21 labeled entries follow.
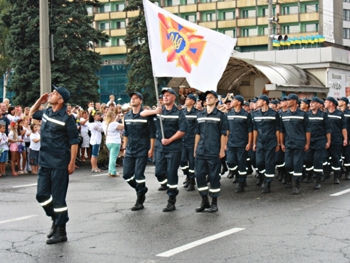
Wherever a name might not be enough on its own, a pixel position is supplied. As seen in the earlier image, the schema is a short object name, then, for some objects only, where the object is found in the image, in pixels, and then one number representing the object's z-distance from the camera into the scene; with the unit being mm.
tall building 74750
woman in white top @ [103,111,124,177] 16703
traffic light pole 38250
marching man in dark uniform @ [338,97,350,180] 15828
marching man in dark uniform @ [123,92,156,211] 10914
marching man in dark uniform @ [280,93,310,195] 13258
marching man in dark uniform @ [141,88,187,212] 10867
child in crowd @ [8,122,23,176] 17531
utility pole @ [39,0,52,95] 19700
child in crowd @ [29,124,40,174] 17578
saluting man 8492
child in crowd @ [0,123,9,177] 17109
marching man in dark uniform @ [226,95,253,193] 13617
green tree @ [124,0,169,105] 50188
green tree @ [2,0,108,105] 37281
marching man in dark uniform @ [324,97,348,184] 15344
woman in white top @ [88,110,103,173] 18484
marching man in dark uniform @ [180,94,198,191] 13615
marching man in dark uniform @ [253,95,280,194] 13328
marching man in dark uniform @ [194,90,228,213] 10703
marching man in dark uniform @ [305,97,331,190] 14500
